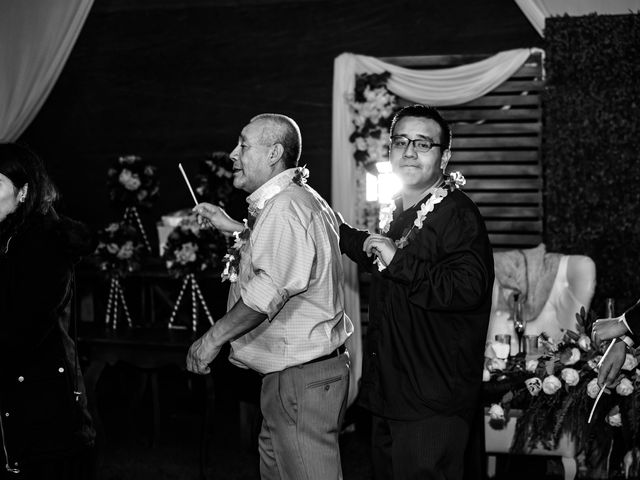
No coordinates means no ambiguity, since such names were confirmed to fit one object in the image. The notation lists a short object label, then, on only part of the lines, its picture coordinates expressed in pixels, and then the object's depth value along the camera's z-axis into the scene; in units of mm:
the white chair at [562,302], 5094
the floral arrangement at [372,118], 5910
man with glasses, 2572
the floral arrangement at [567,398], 3596
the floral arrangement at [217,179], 5457
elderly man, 2652
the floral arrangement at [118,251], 5305
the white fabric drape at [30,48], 6430
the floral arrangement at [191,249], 5074
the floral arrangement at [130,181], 5527
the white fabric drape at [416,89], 6016
